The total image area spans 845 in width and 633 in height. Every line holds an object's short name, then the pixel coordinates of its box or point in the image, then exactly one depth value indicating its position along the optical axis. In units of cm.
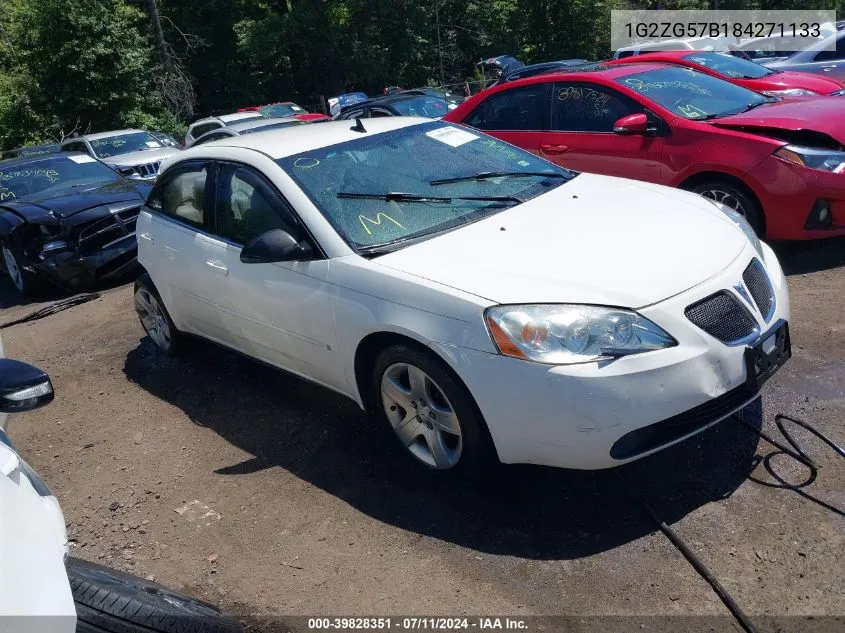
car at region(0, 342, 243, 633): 168
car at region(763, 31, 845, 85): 1204
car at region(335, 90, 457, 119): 1287
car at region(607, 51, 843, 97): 818
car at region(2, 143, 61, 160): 1822
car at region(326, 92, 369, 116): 1816
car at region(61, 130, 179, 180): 1409
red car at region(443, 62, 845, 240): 563
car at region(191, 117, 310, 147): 1480
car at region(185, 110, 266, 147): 1698
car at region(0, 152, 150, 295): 794
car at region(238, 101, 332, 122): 1777
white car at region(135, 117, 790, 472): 307
